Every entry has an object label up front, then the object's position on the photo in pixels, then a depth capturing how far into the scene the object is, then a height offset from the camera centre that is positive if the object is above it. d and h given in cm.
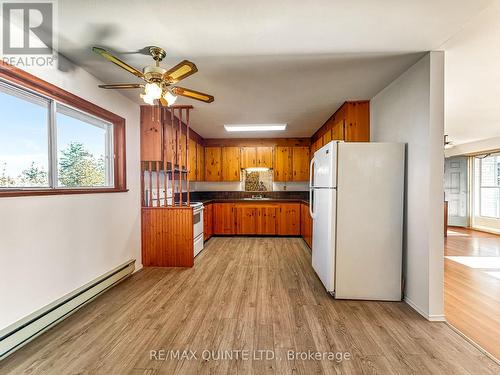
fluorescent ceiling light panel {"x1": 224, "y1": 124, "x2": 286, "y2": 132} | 454 +115
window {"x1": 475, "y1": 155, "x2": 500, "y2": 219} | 617 +0
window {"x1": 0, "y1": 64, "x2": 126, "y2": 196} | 180 +42
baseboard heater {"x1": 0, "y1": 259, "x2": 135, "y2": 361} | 169 -112
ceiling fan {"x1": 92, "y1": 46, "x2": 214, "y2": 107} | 177 +87
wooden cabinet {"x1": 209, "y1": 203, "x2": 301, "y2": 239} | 543 -80
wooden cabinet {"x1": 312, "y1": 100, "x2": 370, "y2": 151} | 331 +91
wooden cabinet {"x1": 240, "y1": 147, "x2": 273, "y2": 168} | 579 +69
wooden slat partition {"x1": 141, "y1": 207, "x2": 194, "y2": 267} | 353 -79
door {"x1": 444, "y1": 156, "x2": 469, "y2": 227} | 686 -15
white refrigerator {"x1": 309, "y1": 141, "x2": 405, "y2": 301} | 248 -38
